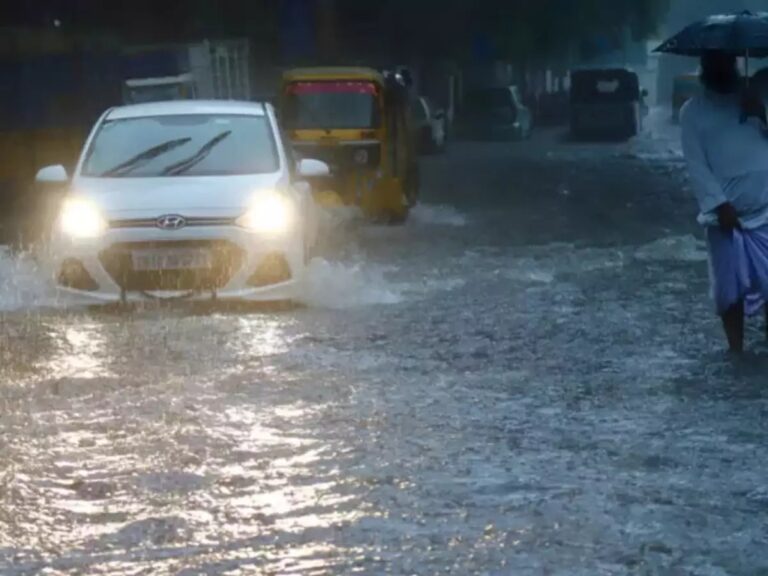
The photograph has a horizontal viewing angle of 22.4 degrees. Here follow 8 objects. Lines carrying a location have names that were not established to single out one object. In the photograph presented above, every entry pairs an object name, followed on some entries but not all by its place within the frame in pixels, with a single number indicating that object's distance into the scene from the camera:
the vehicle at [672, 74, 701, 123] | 70.62
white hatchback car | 12.60
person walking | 10.56
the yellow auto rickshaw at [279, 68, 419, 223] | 21.78
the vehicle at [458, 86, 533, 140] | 54.59
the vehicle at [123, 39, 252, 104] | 28.00
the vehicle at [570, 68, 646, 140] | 54.00
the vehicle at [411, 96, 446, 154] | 41.94
